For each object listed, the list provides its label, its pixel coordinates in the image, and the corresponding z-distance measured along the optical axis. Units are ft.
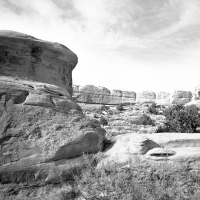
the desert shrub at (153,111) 79.14
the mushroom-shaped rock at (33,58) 17.33
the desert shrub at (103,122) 50.40
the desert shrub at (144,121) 53.96
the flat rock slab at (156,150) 15.34
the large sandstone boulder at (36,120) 13.83
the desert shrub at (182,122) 40.27
